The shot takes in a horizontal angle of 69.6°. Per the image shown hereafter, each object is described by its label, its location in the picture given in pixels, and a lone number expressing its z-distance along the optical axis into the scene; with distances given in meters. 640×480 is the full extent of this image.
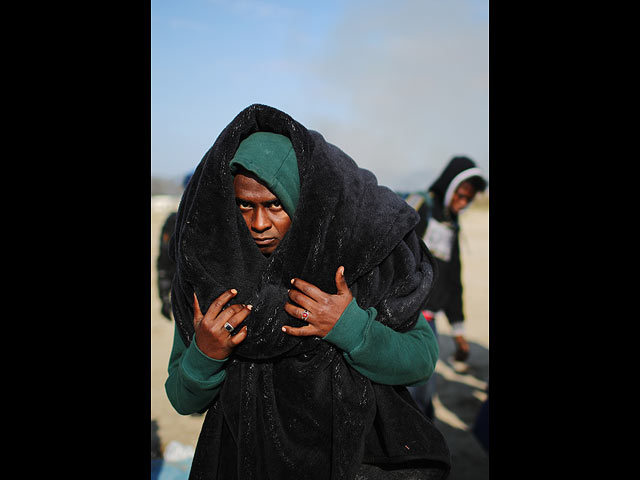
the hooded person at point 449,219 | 4.49
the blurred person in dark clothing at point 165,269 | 4.34
